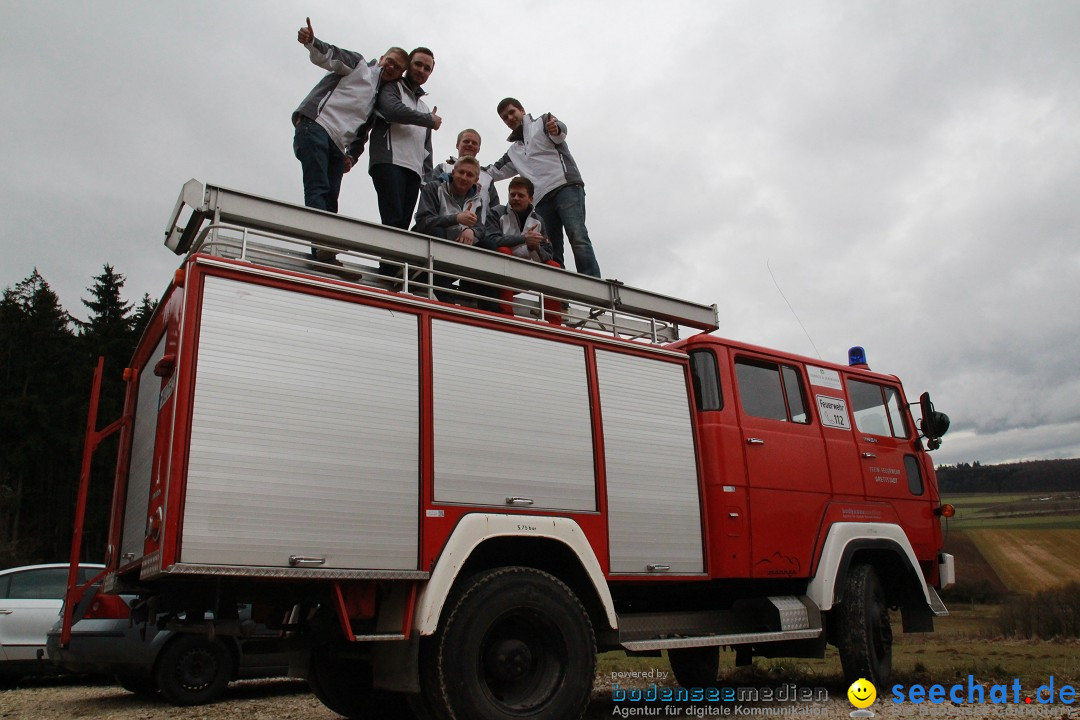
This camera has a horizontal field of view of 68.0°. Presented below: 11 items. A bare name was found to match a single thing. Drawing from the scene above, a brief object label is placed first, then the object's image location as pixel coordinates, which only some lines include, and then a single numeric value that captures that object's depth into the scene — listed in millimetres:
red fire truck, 4312
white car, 9227
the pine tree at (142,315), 34500
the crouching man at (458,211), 6675
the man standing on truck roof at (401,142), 6684
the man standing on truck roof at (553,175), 8164
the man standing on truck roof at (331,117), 6191
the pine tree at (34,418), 30219
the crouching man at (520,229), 7191
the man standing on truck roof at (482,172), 7703
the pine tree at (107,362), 28484
